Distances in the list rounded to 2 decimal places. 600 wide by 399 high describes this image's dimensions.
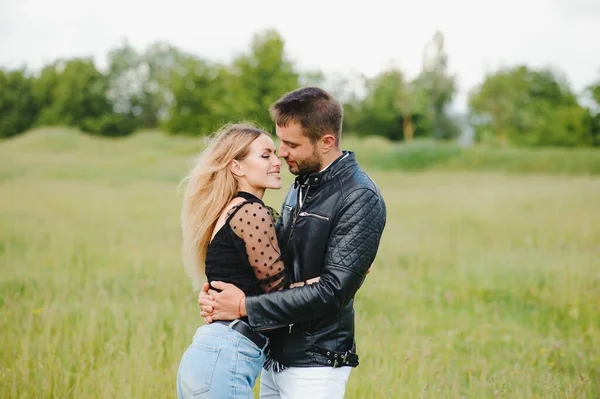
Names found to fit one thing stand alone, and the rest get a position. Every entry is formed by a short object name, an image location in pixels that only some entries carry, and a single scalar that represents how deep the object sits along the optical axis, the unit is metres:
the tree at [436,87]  52.62
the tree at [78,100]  48.56
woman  3.05
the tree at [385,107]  52.51
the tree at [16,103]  40.06
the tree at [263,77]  49.09
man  3.16
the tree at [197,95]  54.06
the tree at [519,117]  52.12
